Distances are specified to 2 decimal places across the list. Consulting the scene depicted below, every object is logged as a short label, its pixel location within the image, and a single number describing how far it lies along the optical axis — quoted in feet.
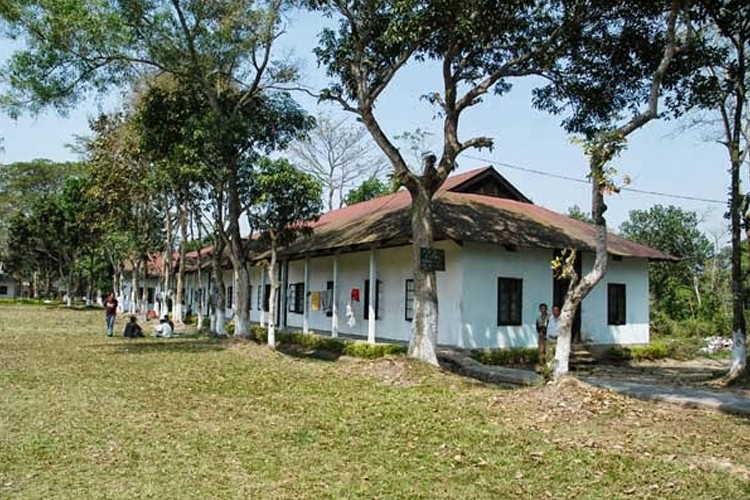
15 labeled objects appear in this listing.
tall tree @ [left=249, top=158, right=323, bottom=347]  56.18
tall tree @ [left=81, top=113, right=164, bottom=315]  86.07
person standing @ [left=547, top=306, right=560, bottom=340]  55.03
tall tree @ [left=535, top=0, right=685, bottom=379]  31.35
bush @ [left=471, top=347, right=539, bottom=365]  53.11
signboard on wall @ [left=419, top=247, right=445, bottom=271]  42.93
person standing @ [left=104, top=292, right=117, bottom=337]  71.51
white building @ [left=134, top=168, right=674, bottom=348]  56.34
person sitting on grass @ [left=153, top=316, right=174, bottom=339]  70.38
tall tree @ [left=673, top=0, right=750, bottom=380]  40.42
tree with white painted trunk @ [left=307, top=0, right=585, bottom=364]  41.26
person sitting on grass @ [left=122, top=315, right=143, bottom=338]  69.58
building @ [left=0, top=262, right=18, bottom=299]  255.50
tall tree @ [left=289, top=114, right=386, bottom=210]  133.08
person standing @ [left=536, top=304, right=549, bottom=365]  48.49
